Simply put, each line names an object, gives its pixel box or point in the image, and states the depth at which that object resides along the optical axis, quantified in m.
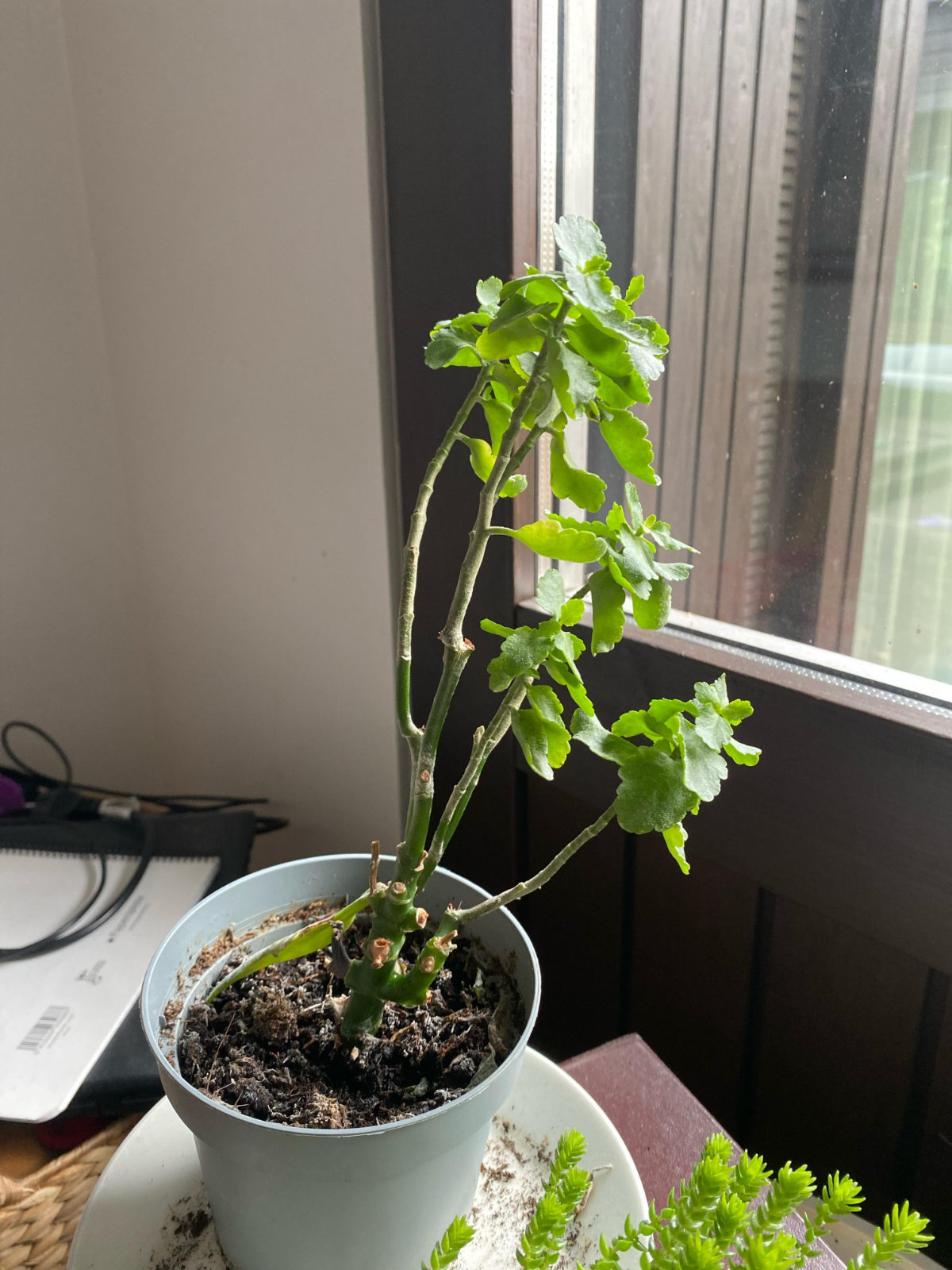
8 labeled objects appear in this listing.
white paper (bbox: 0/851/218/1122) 0.62
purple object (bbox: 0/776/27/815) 0.90
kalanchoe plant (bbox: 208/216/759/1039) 0.34
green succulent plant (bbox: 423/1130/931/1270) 0.31
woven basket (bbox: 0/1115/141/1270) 0.52
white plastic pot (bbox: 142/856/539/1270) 0.38
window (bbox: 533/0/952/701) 0.54
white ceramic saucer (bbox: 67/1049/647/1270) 0.47
